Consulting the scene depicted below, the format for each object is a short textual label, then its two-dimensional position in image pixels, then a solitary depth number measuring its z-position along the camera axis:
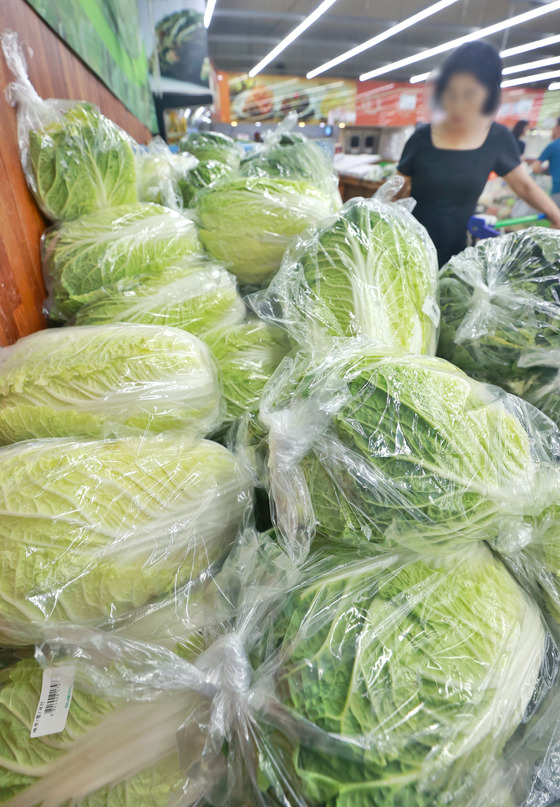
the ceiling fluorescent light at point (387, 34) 10.46
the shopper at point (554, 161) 5.82
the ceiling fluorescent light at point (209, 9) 10.32
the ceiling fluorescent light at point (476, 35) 9.67
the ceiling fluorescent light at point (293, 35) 11.65
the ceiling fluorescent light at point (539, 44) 11.78
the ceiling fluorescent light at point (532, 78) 13.99
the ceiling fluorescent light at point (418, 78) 15.68
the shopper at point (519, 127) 7.50
